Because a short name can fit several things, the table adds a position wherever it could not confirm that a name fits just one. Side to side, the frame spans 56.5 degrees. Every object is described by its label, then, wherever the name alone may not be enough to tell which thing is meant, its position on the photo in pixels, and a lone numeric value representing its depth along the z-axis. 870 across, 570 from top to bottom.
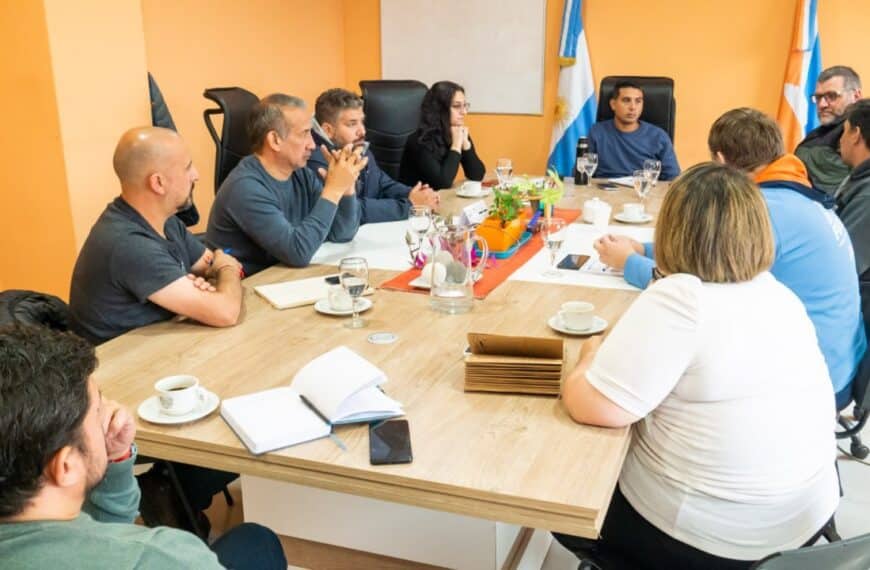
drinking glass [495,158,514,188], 3.54
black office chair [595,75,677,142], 4.64
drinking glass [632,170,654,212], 3.37
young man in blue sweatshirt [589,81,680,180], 4.50
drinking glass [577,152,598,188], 3.82
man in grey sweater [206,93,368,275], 2.55
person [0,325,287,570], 0.90
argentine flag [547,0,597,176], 5.31
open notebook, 1.46
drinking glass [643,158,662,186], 3.40
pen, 1.44
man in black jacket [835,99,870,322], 2.49
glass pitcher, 2.15
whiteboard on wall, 5.56
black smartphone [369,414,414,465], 1.38
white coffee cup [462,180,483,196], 3.71
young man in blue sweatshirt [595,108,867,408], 2.10
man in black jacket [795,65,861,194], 3.94
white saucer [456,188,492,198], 3.70
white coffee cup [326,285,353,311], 2.12
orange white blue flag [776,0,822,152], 4.79
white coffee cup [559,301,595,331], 1.94
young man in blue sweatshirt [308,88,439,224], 3.27
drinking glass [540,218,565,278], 2.41
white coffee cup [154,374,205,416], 1.54
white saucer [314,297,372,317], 2.10
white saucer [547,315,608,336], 1.94
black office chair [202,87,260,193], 3.87
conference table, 1.31
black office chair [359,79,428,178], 4.58
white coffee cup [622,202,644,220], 3.18
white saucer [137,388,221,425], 1.52
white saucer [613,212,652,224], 3.15
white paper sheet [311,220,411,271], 2.64
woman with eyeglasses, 4.02
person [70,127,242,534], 1.98
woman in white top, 1.41
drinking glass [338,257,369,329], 1.99
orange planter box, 2.67
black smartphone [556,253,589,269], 2.55
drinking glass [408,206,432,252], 2.62
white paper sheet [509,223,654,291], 2.38
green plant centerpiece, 2.68
